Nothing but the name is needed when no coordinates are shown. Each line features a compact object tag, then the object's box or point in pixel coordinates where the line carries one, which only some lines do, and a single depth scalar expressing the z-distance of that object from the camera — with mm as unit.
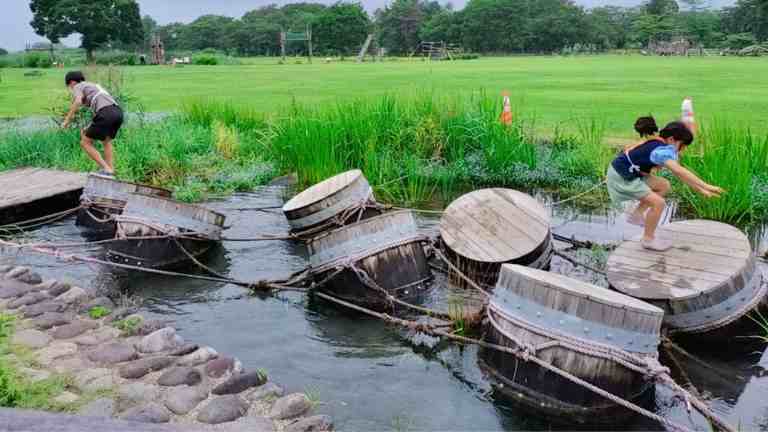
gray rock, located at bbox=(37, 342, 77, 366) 4441
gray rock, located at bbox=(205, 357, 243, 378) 4418
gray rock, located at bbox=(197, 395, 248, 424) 3802
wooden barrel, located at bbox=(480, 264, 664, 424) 3977
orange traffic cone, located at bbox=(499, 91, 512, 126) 10109
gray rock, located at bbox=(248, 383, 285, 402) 4133
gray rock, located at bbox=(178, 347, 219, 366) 4563
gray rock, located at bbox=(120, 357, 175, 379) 4316
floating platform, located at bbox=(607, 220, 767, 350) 4871
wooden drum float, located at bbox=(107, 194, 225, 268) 6863
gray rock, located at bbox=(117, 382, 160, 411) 3959
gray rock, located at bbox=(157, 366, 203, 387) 4239
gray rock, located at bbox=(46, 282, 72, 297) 5864
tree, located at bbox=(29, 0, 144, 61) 66125
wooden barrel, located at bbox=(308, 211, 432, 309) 5723
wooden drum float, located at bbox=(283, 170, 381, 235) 7027
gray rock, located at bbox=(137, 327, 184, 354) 4742
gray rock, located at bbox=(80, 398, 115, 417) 3779
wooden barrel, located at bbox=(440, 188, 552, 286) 6016
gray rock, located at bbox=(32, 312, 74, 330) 5047
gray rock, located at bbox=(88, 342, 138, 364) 4512
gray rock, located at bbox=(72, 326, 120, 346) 4812
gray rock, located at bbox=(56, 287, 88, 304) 5680
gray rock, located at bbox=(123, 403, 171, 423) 3715
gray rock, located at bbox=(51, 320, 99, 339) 4902
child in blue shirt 5445
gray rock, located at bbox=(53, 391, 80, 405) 3861
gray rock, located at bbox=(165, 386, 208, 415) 3939
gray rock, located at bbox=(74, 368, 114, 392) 4098
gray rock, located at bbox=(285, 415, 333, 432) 3762
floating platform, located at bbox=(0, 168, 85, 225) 8602
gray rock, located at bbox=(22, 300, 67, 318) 5289
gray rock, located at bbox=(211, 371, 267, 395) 4180
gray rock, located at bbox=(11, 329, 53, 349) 4672
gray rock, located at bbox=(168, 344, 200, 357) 4680
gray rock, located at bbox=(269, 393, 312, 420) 3945
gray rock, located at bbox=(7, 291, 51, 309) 5474
